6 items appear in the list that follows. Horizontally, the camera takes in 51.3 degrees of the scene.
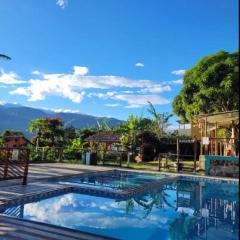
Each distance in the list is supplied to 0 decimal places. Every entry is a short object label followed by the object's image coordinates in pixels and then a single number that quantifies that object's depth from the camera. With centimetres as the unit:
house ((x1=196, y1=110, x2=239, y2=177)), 1112
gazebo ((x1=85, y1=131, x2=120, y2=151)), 1873
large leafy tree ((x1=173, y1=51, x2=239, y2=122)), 1507
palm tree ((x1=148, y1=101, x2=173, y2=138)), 2198
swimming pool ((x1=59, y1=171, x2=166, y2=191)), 869
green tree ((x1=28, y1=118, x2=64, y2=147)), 1974
